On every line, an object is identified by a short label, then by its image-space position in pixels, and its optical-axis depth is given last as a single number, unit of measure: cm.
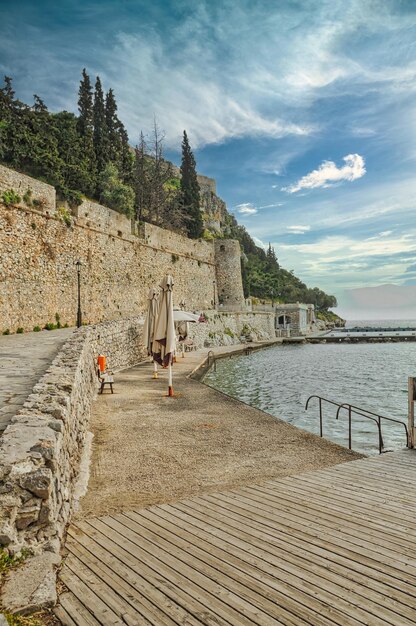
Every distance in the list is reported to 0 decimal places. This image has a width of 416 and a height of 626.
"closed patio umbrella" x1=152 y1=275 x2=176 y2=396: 1064
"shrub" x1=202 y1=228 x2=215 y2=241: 5853
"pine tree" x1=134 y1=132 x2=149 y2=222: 3979
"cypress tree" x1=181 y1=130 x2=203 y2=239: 4947
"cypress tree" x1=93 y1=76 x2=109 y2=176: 3447
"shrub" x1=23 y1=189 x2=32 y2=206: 1795
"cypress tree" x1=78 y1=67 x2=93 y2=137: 3519
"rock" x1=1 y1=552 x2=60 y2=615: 221
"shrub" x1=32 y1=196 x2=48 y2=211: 1865
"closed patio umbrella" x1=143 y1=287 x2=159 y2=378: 1421
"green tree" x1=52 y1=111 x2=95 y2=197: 2870
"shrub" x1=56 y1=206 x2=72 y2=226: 2079
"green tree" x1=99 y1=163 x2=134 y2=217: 3045
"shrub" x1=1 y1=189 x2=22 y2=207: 1675
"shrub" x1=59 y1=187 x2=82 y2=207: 2272
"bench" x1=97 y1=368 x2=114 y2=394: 1072
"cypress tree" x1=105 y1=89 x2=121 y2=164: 3612
